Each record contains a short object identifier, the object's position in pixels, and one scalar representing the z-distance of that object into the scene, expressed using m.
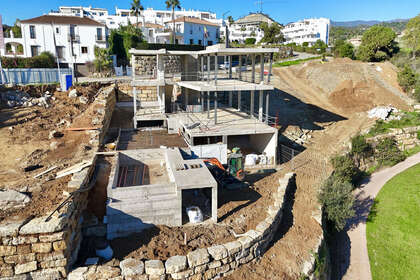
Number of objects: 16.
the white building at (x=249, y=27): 79.07
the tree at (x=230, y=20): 87.81
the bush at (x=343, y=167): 20.14
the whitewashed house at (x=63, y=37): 50.16
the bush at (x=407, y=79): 37.66
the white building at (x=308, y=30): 110.80
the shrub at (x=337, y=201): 15.62
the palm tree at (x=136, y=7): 62.13
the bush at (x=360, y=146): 23.83
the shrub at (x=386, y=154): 25.64
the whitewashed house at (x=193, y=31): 67.56
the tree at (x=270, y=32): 60.38
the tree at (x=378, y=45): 47.81
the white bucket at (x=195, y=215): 12.80
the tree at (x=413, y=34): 53.09
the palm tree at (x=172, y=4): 64.69
